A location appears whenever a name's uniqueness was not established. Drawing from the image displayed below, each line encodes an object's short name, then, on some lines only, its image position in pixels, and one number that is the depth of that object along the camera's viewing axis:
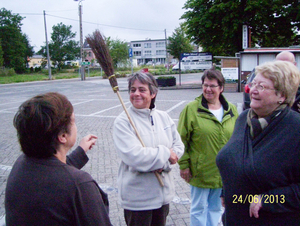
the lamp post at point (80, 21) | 35.70
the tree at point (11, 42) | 65.62
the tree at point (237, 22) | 17.55
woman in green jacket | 2.88
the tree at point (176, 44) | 35.16
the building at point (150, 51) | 109.44
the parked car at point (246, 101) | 8.11
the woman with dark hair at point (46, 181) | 1.33
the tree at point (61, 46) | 80.06
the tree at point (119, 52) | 55.44
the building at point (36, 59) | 108.21
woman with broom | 2.23
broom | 2.73
